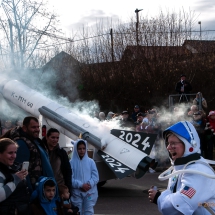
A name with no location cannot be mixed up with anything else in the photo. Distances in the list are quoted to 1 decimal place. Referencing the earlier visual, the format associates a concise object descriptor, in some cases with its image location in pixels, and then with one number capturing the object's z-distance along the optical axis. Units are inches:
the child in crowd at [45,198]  220.2
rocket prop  405.7
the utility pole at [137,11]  985.0
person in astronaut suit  136.0
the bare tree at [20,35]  694.6
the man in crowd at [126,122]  599.4
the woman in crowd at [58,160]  271.0
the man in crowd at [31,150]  230.7
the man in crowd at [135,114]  665.6
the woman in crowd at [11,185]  191.3
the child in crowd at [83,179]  296.5
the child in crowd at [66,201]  247.6
